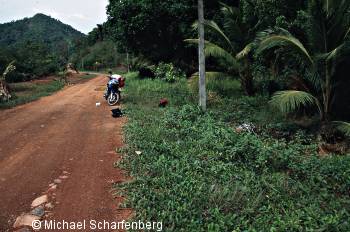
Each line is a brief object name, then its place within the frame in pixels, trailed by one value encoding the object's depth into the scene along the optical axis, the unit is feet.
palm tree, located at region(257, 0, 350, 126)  26.84
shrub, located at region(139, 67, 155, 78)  77.46
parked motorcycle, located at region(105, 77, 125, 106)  43.91
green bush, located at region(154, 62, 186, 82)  64.34
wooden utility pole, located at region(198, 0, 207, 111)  34.10
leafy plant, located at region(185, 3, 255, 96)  41.60
